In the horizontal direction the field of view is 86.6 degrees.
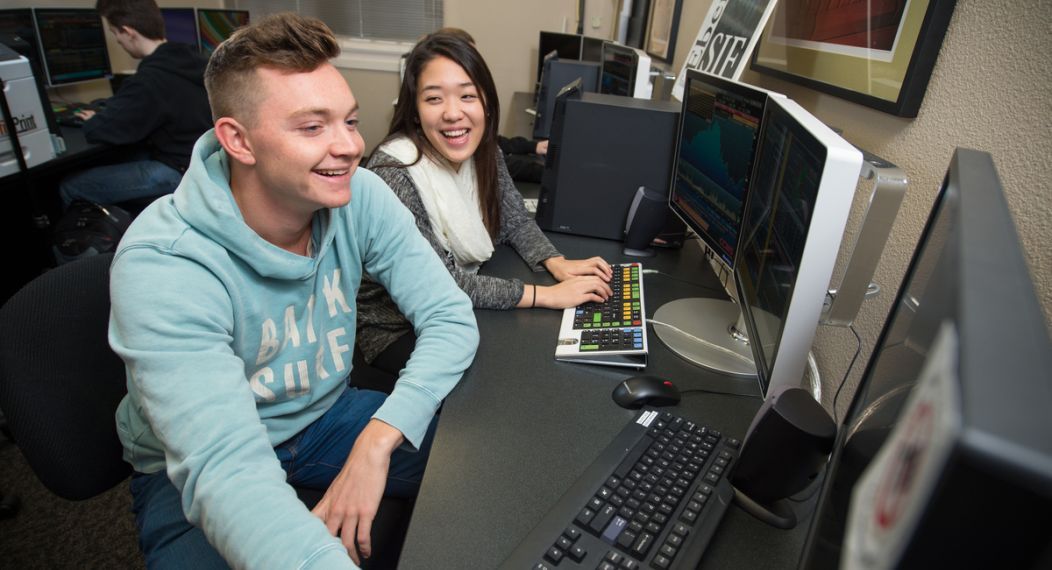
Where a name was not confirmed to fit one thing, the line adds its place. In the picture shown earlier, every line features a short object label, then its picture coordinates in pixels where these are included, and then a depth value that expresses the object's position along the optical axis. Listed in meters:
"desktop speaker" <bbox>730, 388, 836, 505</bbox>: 0.65
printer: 2.00
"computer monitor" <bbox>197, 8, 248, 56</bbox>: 3.76
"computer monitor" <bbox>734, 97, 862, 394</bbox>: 0.66
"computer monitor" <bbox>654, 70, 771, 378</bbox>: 1.01
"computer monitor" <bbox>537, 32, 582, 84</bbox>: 3.50
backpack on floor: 2.33
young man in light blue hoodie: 0.70
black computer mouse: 0.89
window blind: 4.40
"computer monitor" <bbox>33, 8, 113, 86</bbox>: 2.74
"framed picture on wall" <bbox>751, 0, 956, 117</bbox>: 0.83
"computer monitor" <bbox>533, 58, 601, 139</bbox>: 2.72
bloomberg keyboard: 1.02
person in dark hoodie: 2.52
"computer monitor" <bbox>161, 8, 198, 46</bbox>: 3.60
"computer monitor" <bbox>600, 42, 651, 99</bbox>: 2.06
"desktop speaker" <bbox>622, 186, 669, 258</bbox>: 1.46
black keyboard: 0.62
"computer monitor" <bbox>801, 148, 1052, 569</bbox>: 0.17
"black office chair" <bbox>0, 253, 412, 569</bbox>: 0.81
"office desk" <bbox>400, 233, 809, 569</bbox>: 0.66
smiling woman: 1.22
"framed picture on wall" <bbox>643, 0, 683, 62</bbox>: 2.51
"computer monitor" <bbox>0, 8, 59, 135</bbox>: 2.19
